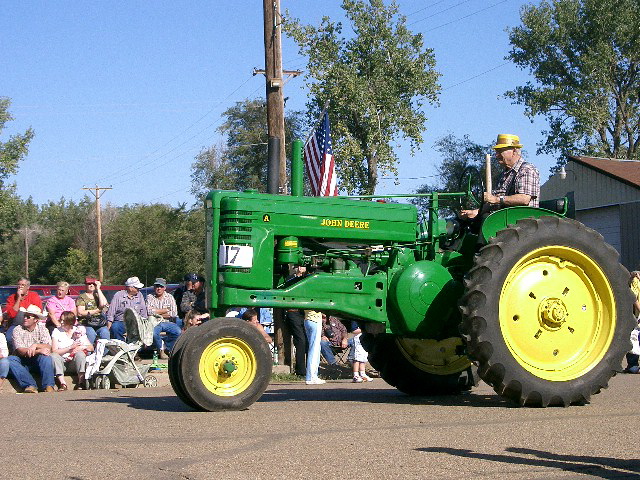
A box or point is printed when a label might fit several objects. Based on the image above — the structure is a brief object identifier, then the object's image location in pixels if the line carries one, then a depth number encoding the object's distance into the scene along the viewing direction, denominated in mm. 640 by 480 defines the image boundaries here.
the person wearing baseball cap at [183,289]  18375
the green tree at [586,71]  48812
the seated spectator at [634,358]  15180
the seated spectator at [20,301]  15516
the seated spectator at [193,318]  16000
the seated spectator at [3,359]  13922
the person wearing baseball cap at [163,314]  16844
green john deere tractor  8617
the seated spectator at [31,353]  14102
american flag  16250
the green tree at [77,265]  83438
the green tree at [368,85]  45750
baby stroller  14289
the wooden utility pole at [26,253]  95562
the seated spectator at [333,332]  17844
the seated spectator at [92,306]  17375
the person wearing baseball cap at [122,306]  16562
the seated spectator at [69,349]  14484
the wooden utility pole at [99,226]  65562
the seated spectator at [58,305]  15797
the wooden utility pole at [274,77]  15969
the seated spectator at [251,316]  16422
